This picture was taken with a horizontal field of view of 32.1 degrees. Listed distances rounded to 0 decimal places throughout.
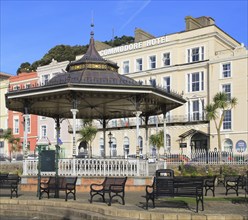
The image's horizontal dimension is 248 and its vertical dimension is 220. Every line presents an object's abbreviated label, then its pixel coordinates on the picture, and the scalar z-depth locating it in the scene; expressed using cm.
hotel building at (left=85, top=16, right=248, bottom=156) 4706
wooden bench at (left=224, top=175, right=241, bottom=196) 1669
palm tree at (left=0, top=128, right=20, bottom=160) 6269
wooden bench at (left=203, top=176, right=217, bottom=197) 1624
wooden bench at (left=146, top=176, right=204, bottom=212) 1189
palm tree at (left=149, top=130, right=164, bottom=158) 4425
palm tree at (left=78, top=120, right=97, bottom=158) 5012
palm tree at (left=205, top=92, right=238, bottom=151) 4100
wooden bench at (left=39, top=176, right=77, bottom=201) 1488
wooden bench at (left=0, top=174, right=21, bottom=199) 1580
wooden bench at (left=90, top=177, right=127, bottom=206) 1347
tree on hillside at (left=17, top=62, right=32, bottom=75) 9494
